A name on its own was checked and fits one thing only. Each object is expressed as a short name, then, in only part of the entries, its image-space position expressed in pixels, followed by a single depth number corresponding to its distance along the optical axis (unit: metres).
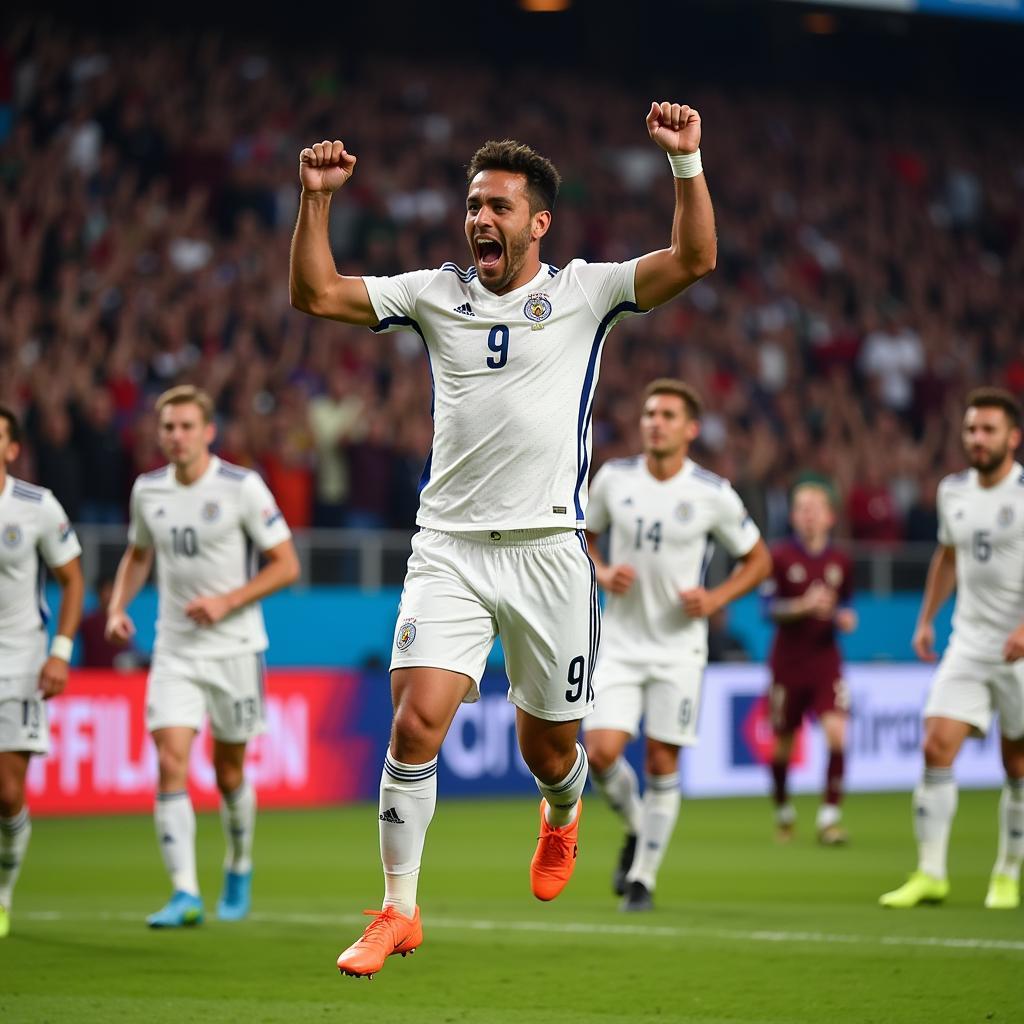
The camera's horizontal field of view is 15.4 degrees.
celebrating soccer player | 12.76
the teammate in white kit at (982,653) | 20.11
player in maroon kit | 28.92
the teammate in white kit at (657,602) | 20.33
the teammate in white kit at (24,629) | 17.95
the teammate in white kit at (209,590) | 19.22
